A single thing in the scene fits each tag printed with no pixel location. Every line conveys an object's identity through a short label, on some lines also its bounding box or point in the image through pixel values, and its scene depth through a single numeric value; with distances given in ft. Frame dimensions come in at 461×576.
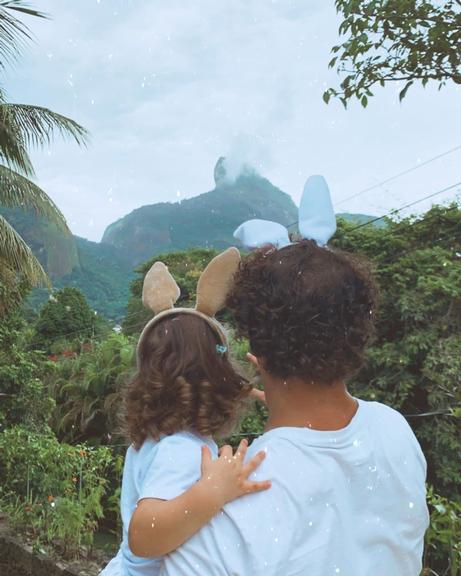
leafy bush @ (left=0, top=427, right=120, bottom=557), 10.02
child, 3.36
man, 2.53
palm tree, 28.04
